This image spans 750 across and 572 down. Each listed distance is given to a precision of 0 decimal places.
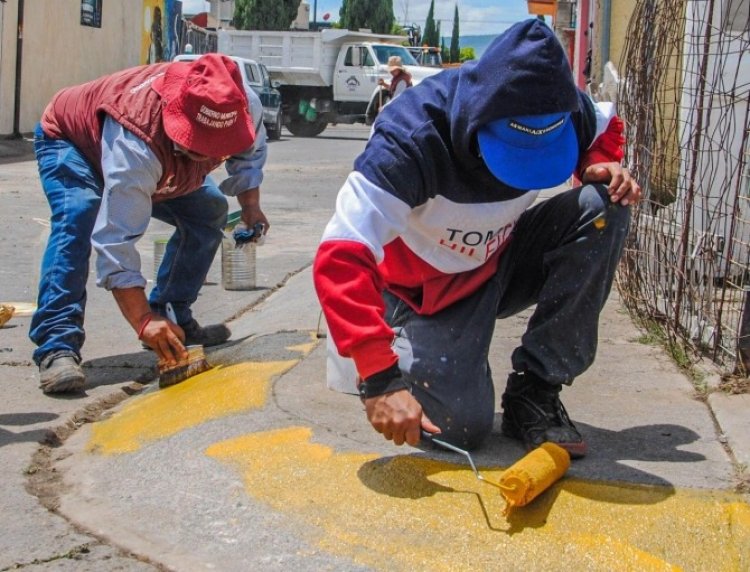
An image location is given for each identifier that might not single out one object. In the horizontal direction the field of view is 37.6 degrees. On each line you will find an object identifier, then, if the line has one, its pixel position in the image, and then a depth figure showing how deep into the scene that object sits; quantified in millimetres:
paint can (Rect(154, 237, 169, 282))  6195
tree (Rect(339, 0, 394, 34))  56625
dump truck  29172
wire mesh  4211
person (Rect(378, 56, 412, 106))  21641
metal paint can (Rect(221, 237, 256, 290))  6348
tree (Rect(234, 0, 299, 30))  46906
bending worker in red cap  4156
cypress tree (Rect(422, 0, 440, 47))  74781
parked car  23906
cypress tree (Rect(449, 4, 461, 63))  72125
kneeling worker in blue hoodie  2789
